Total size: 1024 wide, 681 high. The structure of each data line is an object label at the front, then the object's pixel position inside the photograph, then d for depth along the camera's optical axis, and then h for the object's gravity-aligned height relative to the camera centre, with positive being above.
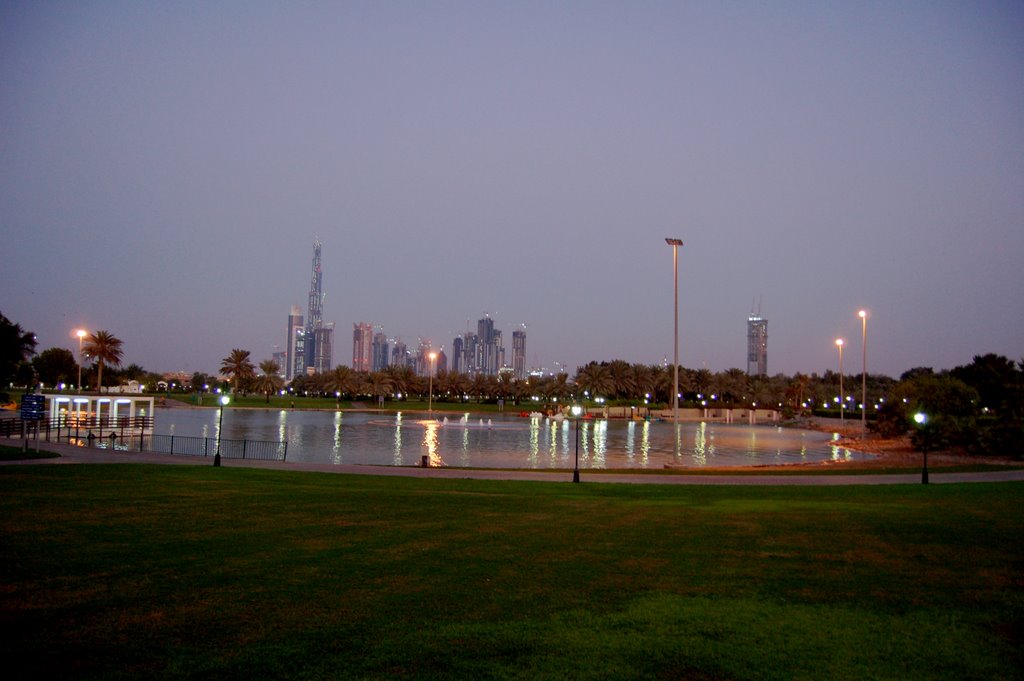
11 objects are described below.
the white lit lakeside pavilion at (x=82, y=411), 50.75 -2.67
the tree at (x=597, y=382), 133.75 +0.22
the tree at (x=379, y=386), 137.50 -1.26
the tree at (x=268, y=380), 134.00 -0.47
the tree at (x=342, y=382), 143.12 -0.66
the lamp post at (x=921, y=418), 30.90 -1.27
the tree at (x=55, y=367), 114.44 +1.19
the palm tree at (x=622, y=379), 137.12 +0.83
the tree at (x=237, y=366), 126.56 +2.01
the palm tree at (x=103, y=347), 87.56 +3.41
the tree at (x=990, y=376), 59.75 +1.35
